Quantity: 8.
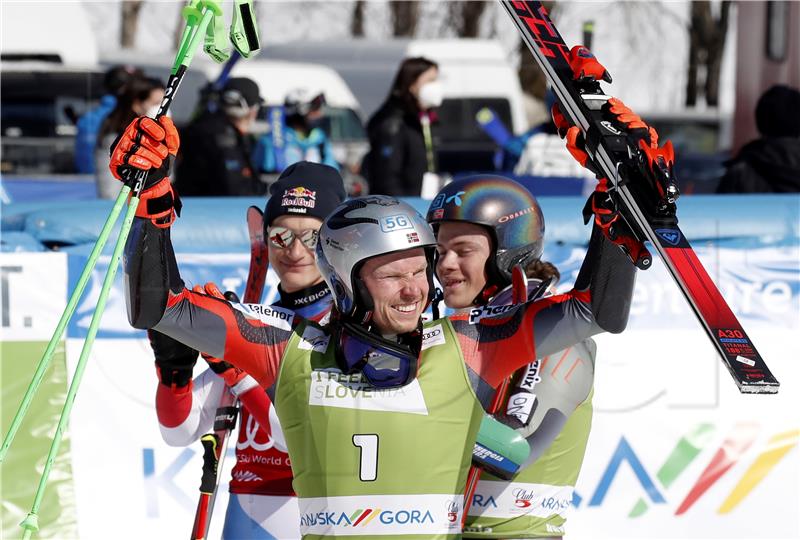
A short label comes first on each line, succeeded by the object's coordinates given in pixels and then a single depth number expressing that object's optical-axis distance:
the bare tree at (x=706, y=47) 55.75
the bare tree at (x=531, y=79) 47.58
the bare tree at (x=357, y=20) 52.69
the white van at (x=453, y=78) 34.06
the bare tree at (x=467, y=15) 51.03
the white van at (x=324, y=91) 30.86
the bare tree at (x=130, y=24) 53.38
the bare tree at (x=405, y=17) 51.97
